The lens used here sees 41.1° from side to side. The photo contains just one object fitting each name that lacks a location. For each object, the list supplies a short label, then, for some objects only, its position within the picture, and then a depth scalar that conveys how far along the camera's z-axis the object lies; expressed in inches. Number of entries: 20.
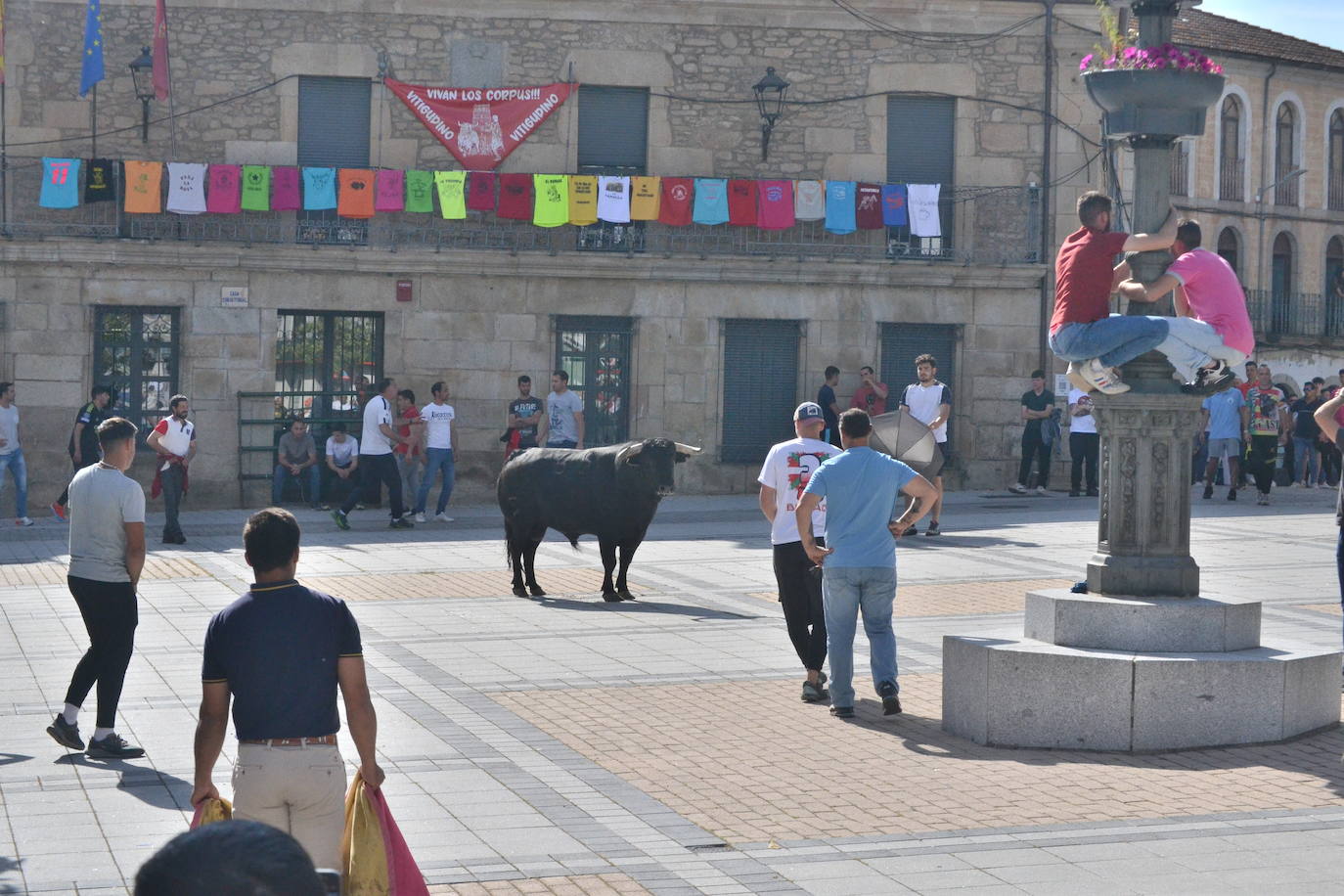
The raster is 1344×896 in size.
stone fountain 361.1
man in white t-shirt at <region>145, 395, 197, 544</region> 748.0
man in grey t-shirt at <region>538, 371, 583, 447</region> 888.9
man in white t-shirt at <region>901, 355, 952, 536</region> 792.3
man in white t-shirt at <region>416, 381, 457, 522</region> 856.9
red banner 984.9
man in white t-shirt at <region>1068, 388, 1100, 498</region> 956.0
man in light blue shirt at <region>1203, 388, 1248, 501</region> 986.1
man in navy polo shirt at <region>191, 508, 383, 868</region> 213.5
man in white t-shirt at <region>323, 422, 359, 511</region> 912.3
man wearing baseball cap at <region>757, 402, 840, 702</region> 426.6
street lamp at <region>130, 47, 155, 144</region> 940.6
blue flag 920.9
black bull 594.2
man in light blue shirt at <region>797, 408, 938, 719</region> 391.2
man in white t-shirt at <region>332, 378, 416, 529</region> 826.2
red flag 928.9
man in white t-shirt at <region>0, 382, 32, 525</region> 838.5
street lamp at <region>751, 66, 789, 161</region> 1008.9
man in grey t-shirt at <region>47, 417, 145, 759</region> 353.4
